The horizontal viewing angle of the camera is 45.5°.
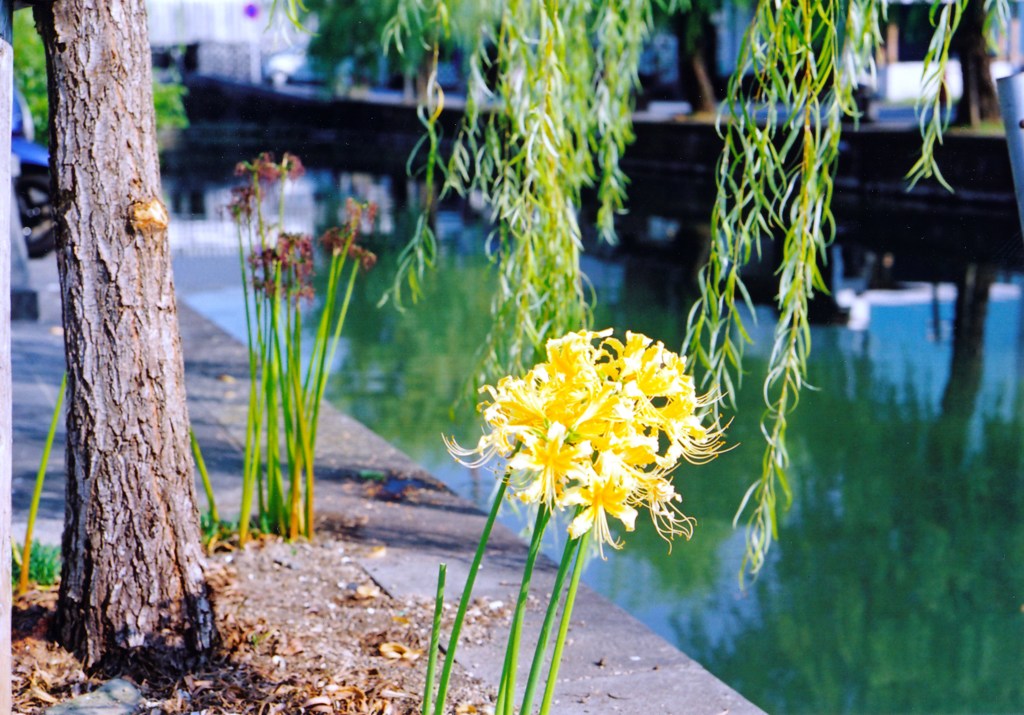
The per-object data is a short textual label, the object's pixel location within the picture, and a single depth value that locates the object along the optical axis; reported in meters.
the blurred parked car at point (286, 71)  45.09
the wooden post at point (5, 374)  2.12
